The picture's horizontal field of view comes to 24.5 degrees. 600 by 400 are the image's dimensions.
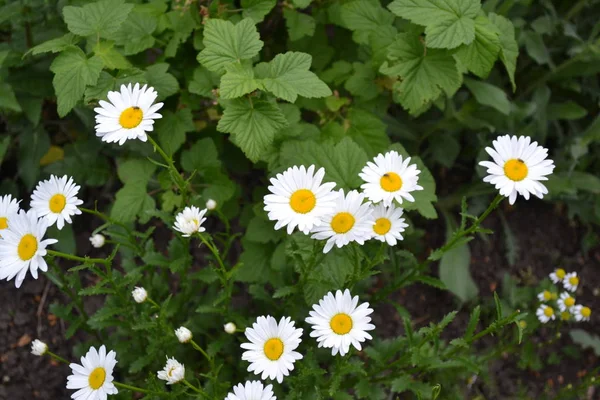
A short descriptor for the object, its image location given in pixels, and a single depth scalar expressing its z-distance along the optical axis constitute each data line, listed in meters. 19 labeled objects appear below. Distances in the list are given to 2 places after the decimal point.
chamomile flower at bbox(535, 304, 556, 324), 1.20
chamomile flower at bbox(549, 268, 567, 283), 1.23
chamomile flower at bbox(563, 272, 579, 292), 1.21
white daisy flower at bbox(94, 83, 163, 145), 0.95
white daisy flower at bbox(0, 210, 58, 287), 0.94
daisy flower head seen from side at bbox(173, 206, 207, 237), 0.95
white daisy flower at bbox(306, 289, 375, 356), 0.94
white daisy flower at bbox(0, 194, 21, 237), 0.98
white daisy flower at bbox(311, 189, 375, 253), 0.94
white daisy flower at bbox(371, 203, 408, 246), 0.96
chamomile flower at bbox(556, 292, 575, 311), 1.20
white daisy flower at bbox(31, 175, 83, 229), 0.97
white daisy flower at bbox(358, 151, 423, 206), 0.94
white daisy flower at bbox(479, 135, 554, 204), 0.94
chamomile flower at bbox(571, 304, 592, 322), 1.20
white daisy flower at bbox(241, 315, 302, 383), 0.95
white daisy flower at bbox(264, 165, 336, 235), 0.94
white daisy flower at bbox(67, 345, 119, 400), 0.94
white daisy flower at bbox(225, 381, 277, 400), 0.94
